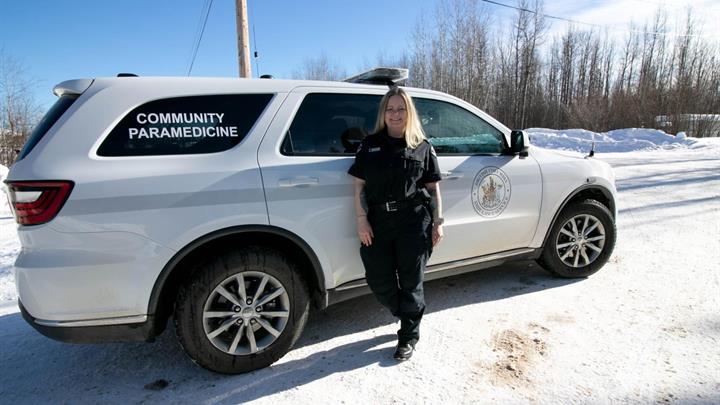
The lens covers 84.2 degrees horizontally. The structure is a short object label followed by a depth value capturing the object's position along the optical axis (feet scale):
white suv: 6.91
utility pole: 24.43
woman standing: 8.07
